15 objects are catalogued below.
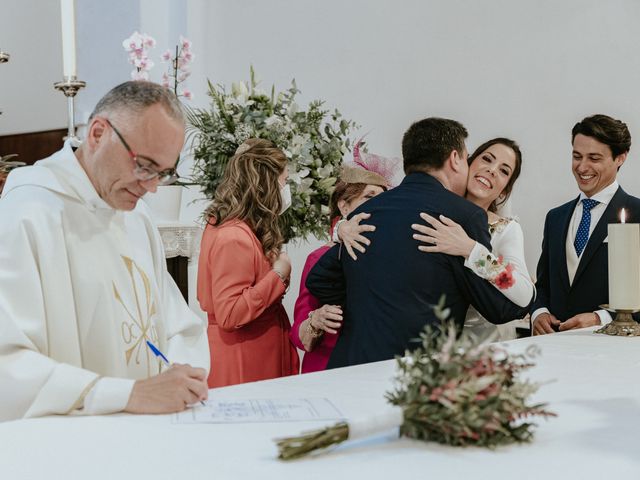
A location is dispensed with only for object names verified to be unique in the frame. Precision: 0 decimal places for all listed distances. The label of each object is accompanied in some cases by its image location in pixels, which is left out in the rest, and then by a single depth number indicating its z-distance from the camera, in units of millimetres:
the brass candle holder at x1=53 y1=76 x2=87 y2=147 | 3426
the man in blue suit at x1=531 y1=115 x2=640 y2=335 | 3887
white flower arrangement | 3920
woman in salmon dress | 3582
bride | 2811
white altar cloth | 1396
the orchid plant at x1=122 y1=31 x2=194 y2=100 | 4668
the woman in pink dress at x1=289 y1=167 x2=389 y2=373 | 3172
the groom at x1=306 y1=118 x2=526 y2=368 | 2896
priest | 1822
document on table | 1729
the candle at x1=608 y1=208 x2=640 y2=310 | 2977
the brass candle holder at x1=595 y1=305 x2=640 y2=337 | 3055
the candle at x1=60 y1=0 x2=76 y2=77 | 3225
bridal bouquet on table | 1440
